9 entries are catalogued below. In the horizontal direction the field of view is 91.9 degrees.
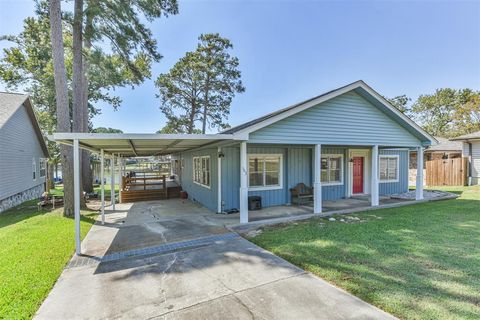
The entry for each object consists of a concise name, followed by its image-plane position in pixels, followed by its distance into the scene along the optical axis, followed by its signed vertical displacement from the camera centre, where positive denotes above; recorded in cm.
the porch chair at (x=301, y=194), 959 -148
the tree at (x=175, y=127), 2527 +355
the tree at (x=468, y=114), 2691 +540
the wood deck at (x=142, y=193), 1234 -183
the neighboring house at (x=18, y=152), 1116 +50
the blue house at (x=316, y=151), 768 +32
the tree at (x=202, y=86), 2303 +760
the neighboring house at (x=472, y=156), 1477 +10
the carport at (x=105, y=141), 495 +49
